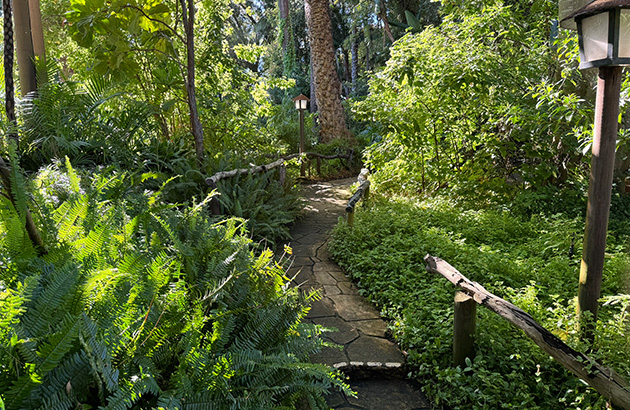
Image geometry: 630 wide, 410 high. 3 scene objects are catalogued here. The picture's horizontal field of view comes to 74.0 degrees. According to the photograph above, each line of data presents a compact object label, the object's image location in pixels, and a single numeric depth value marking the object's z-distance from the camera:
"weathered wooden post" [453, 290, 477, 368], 2.61
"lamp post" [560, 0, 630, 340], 2.16
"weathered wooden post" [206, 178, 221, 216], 4.73
